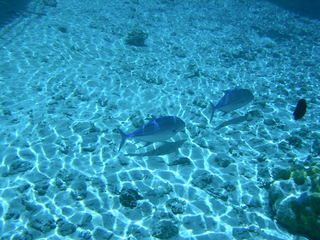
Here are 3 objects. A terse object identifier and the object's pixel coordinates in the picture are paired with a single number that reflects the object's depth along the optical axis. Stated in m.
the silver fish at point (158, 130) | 5.16
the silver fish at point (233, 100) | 6.18
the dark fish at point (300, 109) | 4.94
